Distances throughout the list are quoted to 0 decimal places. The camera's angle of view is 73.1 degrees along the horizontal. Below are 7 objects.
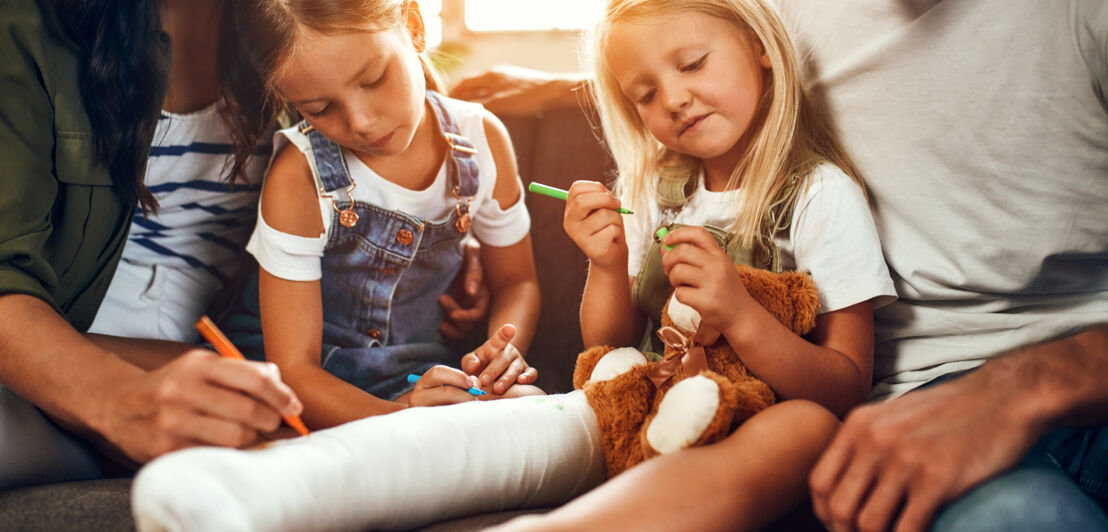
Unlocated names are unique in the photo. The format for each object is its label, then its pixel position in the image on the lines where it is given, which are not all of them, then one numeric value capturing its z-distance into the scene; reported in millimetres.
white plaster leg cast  553
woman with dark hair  643
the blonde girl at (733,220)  676
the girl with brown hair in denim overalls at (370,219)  977
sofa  1358
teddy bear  765
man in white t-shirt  574
